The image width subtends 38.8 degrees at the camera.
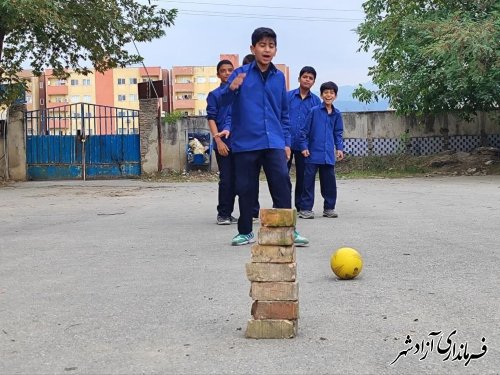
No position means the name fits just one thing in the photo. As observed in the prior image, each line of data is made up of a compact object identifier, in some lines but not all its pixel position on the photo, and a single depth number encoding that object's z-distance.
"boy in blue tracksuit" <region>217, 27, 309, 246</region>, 5.76
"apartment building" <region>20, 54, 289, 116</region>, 69.62
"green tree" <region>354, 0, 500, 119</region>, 17.39
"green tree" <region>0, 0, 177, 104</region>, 17.41
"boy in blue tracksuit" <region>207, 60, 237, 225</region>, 7.30
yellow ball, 4.71
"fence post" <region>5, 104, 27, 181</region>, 21.44
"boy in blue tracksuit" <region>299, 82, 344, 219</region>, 8.88
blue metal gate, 21.62
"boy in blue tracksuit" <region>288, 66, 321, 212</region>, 8.86
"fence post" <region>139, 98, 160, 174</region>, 22.08
